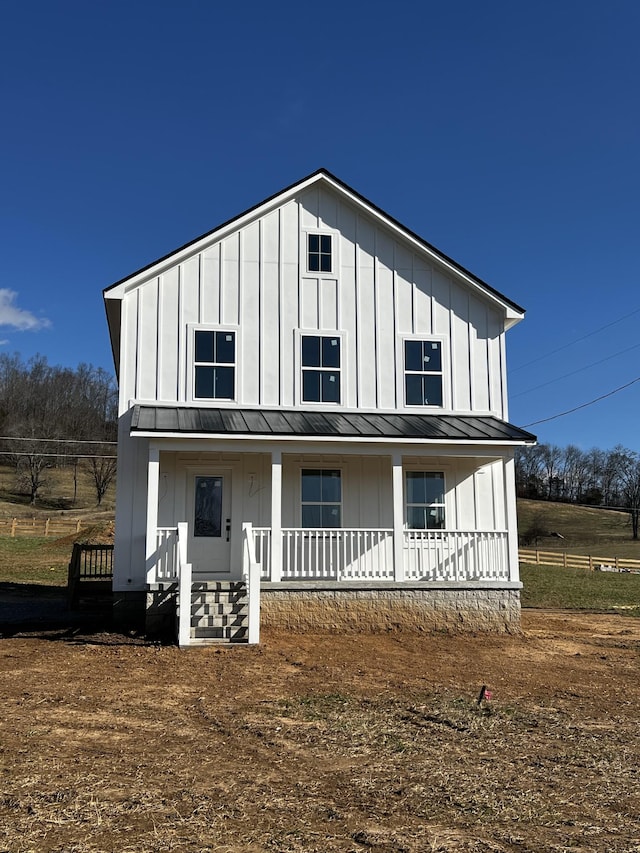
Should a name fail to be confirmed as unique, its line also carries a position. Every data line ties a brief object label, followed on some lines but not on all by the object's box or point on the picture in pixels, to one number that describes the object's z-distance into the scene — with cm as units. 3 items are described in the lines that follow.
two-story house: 1377
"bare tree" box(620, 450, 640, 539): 8069
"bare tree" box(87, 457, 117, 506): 6109
